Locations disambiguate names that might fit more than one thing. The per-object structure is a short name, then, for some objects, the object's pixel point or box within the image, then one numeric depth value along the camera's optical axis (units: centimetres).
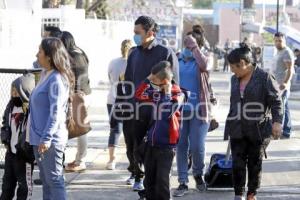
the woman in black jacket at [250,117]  1142
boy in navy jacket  1080
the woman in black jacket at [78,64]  1362
